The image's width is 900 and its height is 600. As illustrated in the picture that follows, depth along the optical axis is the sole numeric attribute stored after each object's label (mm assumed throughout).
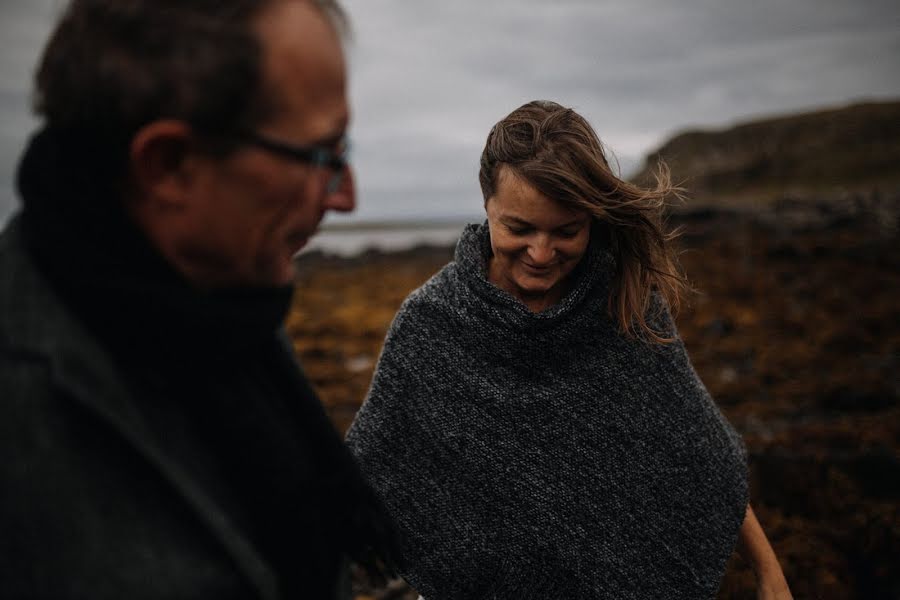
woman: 2145
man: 856
